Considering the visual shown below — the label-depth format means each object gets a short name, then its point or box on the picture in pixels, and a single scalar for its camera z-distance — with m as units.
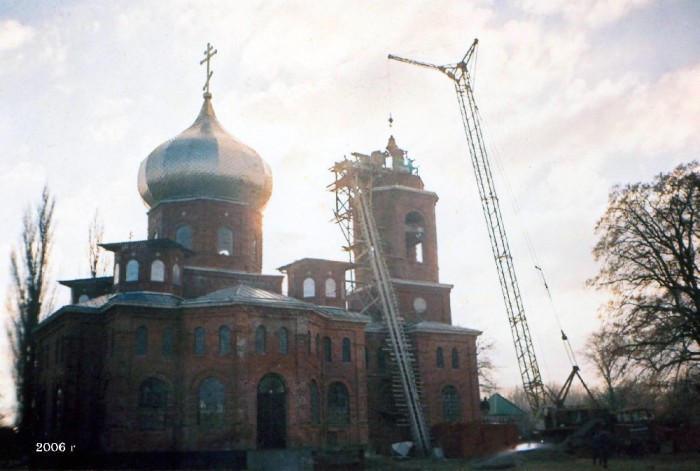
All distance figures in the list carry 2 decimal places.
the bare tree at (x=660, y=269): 27.91
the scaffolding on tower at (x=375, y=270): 37.69
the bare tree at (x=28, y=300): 38.72
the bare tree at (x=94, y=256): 46.94
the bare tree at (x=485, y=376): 60.70
